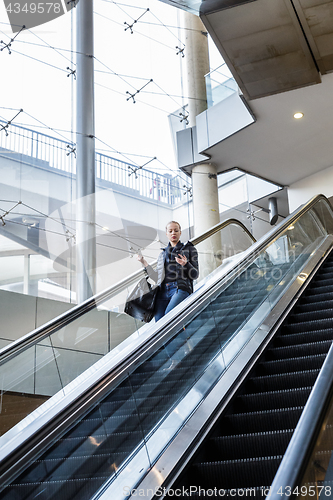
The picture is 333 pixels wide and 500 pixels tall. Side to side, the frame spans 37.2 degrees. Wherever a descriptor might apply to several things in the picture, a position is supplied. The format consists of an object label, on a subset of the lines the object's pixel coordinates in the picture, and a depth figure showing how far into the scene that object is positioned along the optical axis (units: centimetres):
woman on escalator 484
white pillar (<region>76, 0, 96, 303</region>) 952
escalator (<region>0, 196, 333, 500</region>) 233
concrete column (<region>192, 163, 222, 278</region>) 1187
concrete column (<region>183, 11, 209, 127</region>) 1262
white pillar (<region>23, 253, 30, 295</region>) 809
